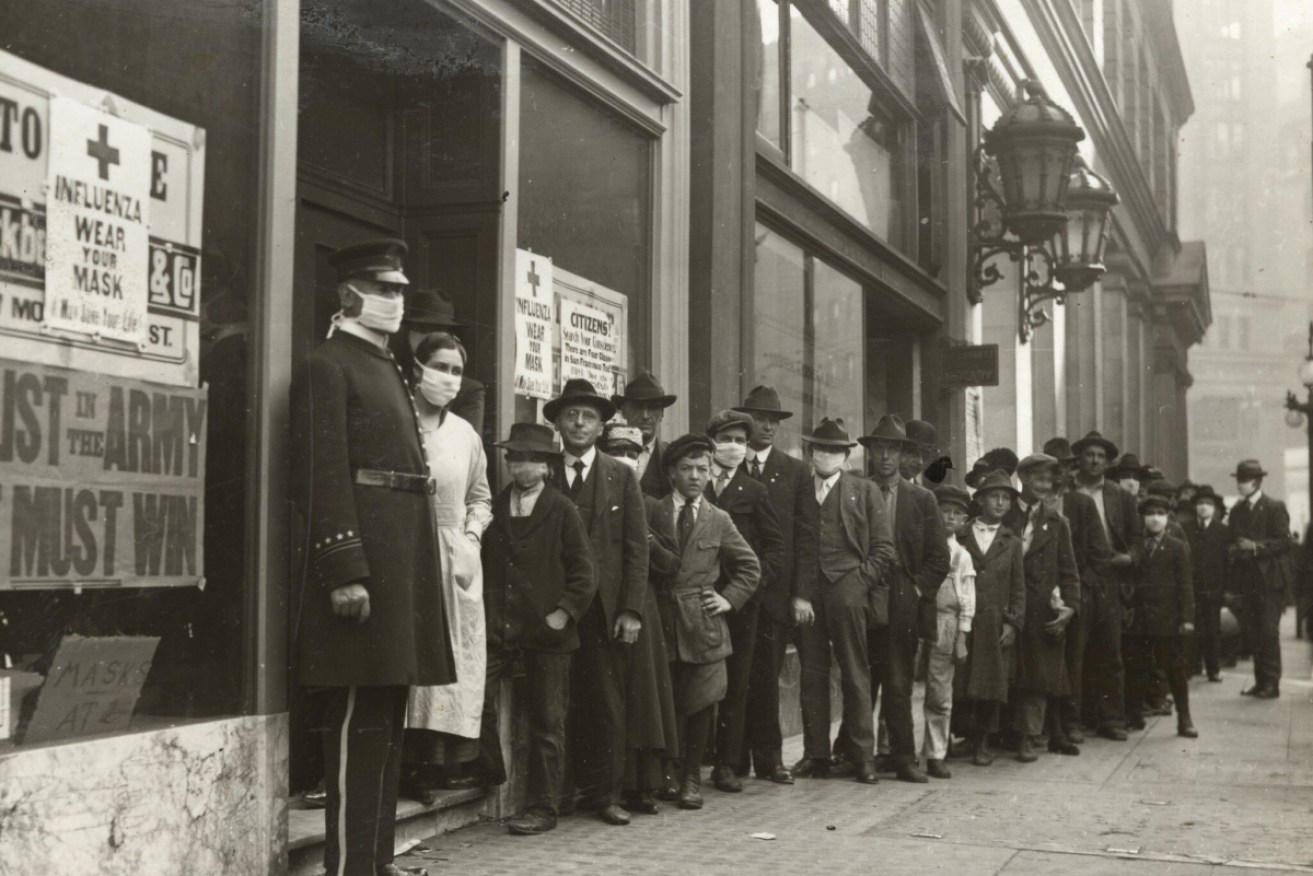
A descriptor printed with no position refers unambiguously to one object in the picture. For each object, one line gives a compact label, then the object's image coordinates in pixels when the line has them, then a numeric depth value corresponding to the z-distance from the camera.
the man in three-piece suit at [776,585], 8.66
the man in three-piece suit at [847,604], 8.82
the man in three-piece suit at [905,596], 8.99
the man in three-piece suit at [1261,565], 14.36
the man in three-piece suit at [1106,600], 11.29
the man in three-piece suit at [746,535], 8.37
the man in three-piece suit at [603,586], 7.31
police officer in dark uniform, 5.36
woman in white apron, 6.16
